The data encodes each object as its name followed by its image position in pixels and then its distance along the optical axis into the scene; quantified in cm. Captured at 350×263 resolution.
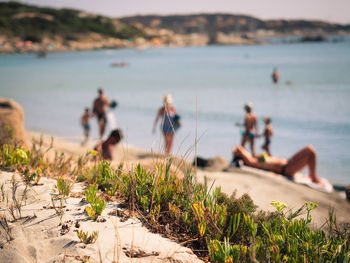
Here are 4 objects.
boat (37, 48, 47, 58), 7119
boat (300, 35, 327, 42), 13412
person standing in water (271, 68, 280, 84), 2401
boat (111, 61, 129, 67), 4844
